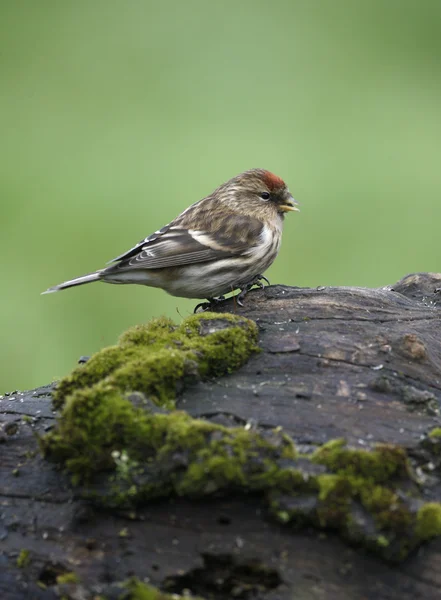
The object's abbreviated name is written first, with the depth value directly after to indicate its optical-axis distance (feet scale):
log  20.52
